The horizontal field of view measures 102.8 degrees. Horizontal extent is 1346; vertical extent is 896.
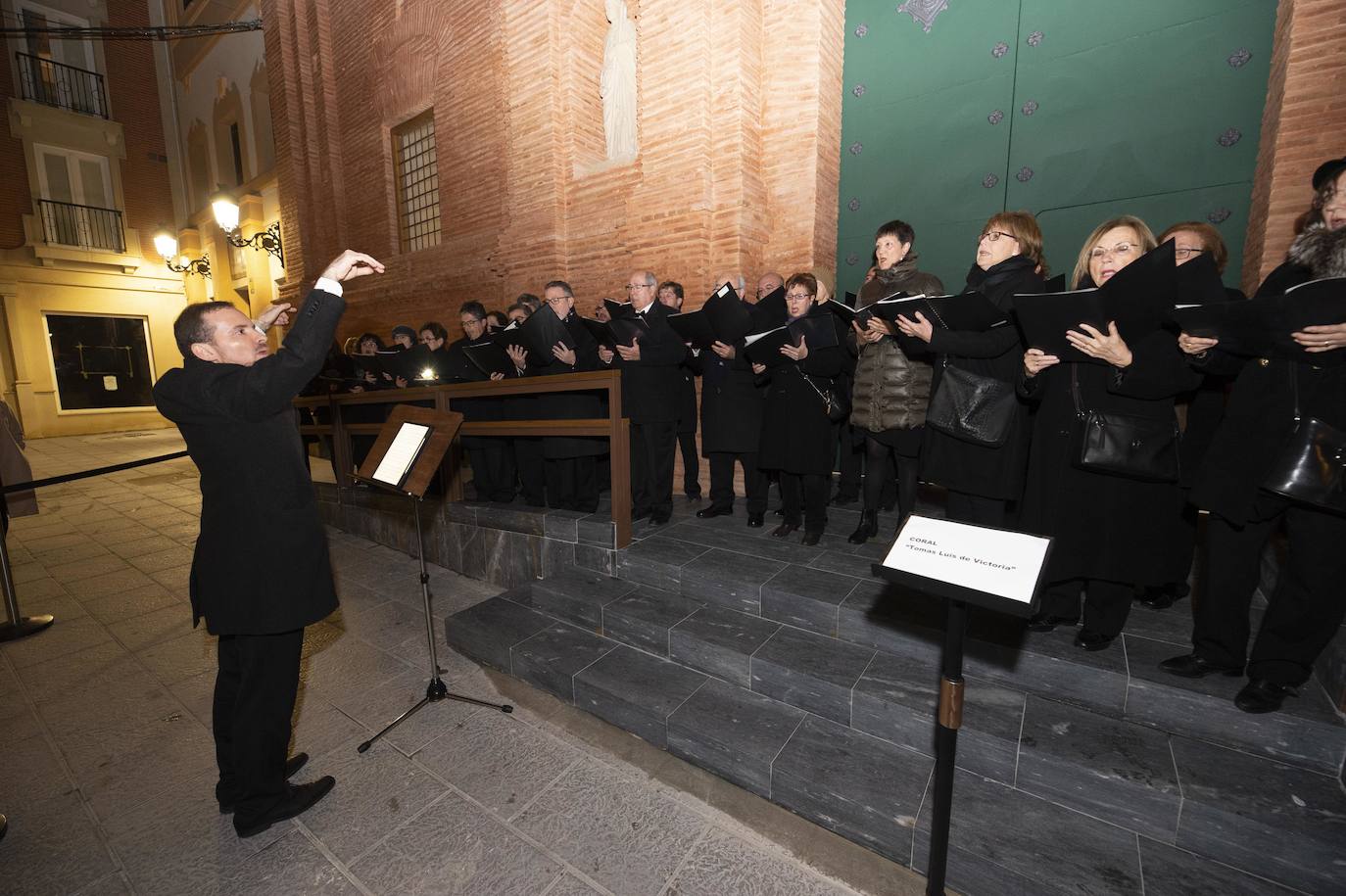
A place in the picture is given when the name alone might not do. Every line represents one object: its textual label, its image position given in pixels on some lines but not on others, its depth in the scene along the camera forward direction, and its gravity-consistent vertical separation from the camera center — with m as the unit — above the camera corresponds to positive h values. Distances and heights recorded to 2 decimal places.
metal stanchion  3.84 -1.78
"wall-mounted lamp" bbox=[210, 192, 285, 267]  8.31 +2.50
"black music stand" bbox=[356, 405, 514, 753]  2.71 -0.43
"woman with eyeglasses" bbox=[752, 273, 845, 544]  3.70 -0.34
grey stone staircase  1.77 -1.47
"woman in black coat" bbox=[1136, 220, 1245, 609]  2.47 -0.24
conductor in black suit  1.90 -0.58
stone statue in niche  6.29 +3.36
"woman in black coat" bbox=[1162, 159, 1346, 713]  1.92 -0.56
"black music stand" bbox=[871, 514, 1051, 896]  1.25 -0.51
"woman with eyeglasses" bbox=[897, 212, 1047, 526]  2.63 +0.07
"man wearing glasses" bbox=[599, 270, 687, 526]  4.13 -0.22
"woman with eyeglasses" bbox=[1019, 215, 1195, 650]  2.23 -0.49
